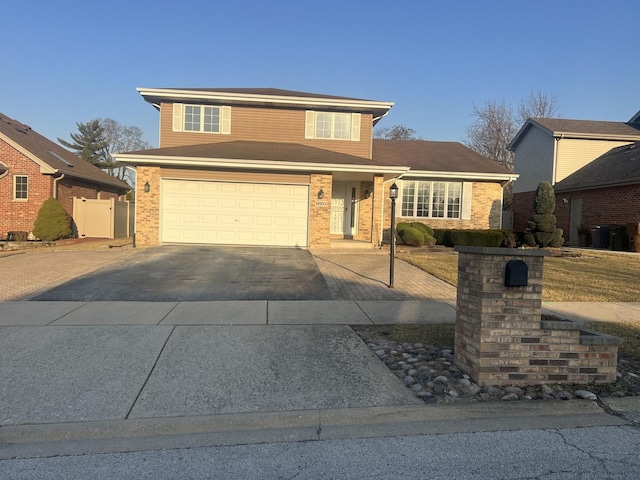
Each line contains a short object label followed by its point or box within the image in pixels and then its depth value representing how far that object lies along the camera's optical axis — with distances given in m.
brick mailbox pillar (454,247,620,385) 4.30
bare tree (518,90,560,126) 39.38
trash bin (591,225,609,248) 19.38
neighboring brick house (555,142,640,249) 18.89
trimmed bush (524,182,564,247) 18.31
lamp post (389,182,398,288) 9.13
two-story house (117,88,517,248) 15.00
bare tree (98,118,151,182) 54.22
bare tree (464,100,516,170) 40.41
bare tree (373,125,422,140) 49.84
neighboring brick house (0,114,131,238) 19.20
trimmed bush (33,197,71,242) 17.67
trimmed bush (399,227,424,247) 15.69
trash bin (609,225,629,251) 18.33
